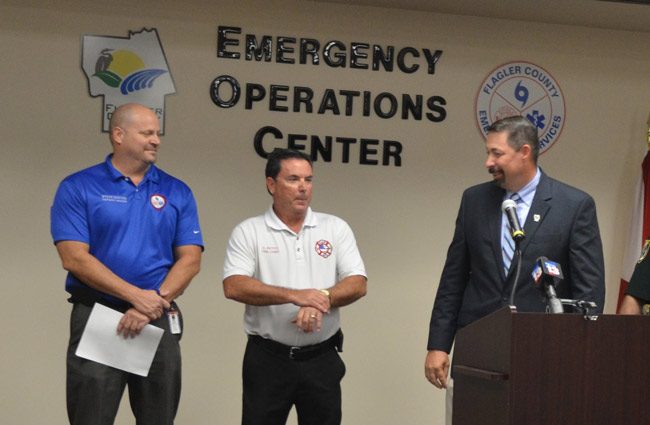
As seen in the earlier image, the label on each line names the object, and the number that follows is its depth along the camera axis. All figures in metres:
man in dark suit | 4.12
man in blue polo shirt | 4.12
